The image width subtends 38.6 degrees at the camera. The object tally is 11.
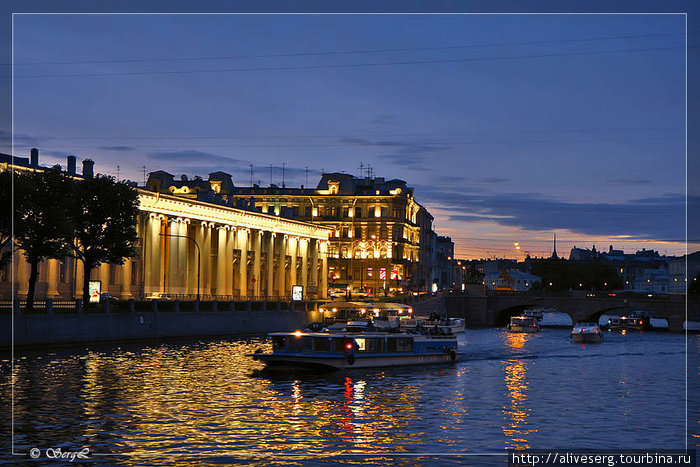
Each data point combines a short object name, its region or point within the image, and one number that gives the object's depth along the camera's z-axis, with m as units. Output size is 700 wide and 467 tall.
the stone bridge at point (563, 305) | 145.38
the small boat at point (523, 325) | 137.75
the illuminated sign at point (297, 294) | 122.06
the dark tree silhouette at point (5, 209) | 71.00
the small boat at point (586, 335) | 104.94
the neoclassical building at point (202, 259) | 102.19
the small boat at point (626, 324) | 146.38
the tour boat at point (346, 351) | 61.97
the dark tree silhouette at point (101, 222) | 83.12
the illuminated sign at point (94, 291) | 83.12
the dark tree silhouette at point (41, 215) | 72.56
